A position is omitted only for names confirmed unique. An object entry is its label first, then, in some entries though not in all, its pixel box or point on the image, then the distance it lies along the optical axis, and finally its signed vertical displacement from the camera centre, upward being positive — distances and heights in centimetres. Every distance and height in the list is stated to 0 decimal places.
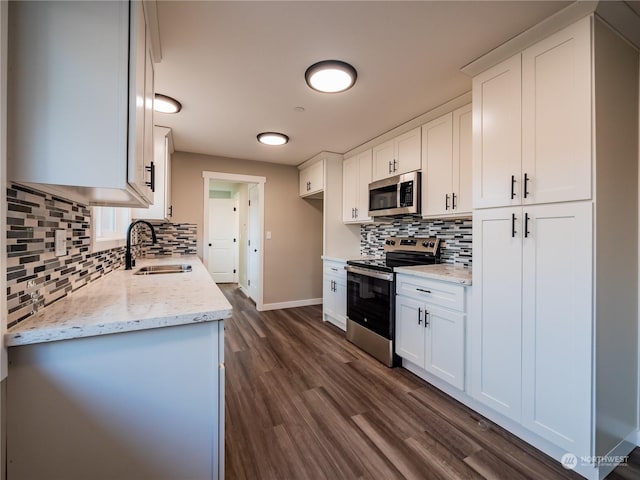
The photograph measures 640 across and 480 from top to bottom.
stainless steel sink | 238 -26
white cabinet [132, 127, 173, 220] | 282 +59
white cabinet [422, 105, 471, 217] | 226 +65
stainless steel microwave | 265 +46
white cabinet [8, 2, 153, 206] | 83 +45
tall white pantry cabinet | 137 +0
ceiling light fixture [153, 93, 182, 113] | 229 +112
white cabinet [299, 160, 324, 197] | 392 +88
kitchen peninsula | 83 -49
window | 181 +9
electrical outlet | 117 -2
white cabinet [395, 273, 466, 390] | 197 -65
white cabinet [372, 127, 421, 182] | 272 +88
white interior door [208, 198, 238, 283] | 652 +1
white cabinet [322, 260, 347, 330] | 340 -66
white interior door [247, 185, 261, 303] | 448 -12
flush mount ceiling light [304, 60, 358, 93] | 185 +112
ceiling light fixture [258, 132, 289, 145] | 313 +114
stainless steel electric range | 253 -50
